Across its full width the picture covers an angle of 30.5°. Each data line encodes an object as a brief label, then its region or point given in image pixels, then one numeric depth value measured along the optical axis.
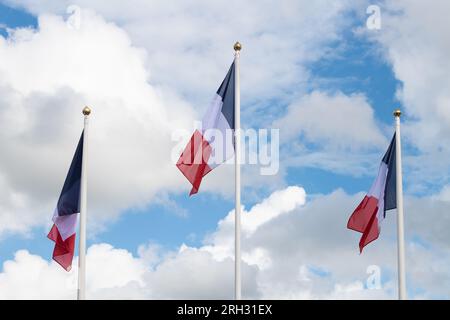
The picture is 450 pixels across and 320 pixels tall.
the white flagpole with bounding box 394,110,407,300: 29.31
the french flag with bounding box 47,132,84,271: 28.78
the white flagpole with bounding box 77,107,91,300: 27.39
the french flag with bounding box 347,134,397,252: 30.42
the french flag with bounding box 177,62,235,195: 27.09
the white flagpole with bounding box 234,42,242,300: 25.74
